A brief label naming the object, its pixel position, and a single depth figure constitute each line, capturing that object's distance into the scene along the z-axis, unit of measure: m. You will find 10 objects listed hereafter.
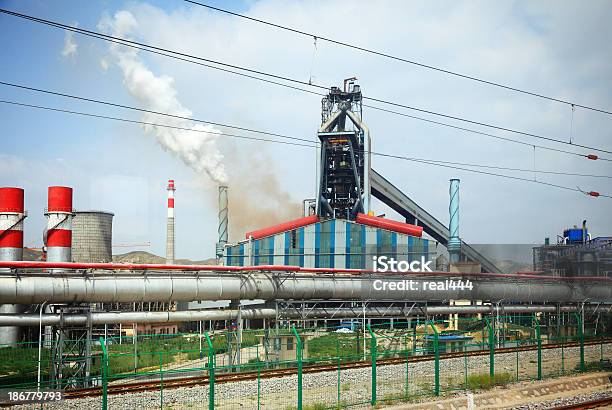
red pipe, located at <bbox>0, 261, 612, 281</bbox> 22.34
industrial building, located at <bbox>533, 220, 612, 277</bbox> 51.16
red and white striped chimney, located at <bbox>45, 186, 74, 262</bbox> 31.27
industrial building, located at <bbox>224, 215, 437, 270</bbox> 50.91
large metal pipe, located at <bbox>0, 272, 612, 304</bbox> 22.62
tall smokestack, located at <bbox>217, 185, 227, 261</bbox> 59.06
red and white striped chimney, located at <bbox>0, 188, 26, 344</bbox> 31.41
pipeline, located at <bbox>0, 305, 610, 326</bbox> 22.67
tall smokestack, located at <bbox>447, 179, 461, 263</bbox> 60.44
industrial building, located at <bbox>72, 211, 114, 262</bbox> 54.66
